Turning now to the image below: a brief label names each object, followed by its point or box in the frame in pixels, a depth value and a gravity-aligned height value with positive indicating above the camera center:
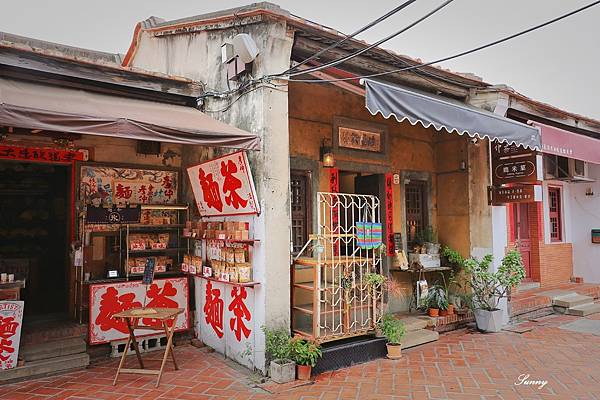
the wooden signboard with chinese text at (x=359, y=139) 7.73 +1.57
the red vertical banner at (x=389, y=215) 8.17 +0.14
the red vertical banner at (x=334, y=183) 7.46 +0.71
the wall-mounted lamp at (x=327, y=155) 7.31 +1.18
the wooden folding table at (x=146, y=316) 5.01 -1.19
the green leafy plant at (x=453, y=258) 8.05 -0.70
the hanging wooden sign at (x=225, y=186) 5.32 +0.52
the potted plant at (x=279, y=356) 4.96 -1.60
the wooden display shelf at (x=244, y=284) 5.18 -0.75
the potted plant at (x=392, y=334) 5.95 -1.60
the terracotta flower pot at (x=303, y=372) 5.06 -1.79
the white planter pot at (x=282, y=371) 4.95 -1.74
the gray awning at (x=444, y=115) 5.27 +1.48
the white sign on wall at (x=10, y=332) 5.16 -1.31
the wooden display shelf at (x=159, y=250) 6.76 -0.42
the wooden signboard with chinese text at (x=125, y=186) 6.48 +0.63
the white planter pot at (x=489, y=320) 7.39 -1.75
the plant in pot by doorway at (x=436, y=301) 7.66 -1.45
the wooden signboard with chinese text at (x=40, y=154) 5.96 +1.04
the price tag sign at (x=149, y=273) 5.53 -0.64
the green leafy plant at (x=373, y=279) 5.75 -0.77
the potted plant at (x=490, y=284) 7.39 -1.12
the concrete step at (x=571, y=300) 9.09 -1.76
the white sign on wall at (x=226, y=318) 5.45 -1.33
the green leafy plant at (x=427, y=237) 8.50 -0.30
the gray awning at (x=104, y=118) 3.88 +1.09
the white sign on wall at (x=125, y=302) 6.03 -1.17
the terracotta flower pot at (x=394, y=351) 5.95 -1.82
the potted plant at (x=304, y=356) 5.06 -1.61
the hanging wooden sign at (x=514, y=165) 7.48 +1.04
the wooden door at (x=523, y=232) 10.65 -0.28
